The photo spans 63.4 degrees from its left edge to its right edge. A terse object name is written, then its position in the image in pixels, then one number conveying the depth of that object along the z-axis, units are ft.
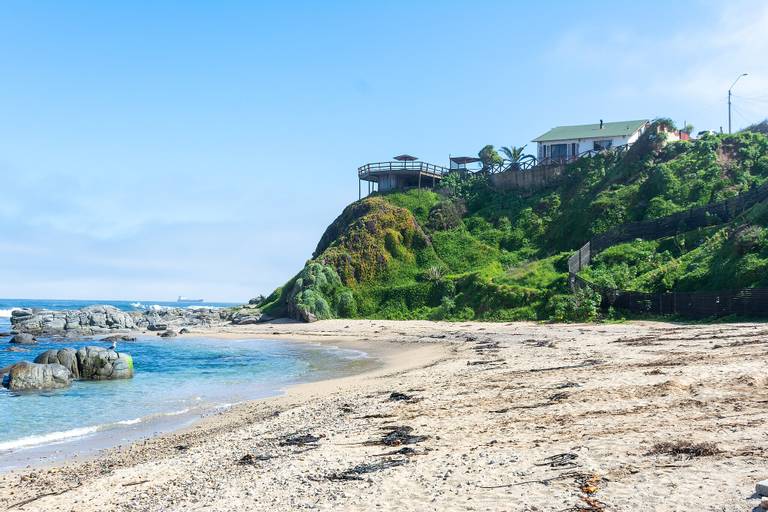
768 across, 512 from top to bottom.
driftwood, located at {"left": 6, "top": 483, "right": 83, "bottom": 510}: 31.38
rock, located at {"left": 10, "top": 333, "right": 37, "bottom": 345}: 147.54
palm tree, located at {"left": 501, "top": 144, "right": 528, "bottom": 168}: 226.38
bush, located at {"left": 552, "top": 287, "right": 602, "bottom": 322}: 108.37
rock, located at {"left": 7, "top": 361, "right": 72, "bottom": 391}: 71.77
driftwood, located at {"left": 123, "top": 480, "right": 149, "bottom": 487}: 32.72
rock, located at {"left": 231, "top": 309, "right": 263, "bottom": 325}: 186.03
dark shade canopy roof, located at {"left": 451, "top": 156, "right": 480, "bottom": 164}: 239.91
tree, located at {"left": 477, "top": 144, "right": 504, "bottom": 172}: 230.89
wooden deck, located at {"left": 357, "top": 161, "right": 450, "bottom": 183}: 229.86
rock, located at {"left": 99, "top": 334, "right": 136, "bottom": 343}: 153.43
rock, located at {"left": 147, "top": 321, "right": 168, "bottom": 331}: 189.98
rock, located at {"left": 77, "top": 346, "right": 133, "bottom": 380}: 81.71
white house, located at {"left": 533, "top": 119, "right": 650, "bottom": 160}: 205.87
